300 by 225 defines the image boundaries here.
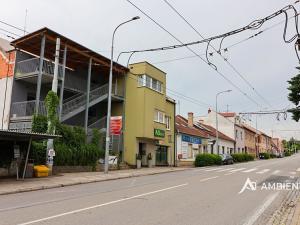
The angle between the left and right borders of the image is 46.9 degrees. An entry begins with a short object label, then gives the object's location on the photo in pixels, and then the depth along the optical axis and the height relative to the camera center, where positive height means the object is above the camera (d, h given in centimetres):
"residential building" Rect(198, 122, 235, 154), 5306 +436
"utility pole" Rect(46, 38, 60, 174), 2023 +458
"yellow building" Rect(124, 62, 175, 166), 3095 +480
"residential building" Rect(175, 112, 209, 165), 4003 +311
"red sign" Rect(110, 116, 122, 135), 2620 +295
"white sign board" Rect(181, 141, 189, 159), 4075 +194
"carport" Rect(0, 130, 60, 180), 1607 +127
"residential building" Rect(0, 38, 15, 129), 2512 +617
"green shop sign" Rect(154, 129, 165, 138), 3219 +302
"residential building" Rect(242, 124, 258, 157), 7838 +638
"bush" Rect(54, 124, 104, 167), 2259 +98
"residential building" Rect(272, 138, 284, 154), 12259 +844
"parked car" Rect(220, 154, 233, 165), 4388 +92
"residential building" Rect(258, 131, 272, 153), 9611 +733
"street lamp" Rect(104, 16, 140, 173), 2261 +303
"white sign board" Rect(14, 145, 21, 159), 1798 +54
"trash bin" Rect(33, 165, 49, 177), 1922 -45
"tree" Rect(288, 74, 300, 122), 2286 +490
